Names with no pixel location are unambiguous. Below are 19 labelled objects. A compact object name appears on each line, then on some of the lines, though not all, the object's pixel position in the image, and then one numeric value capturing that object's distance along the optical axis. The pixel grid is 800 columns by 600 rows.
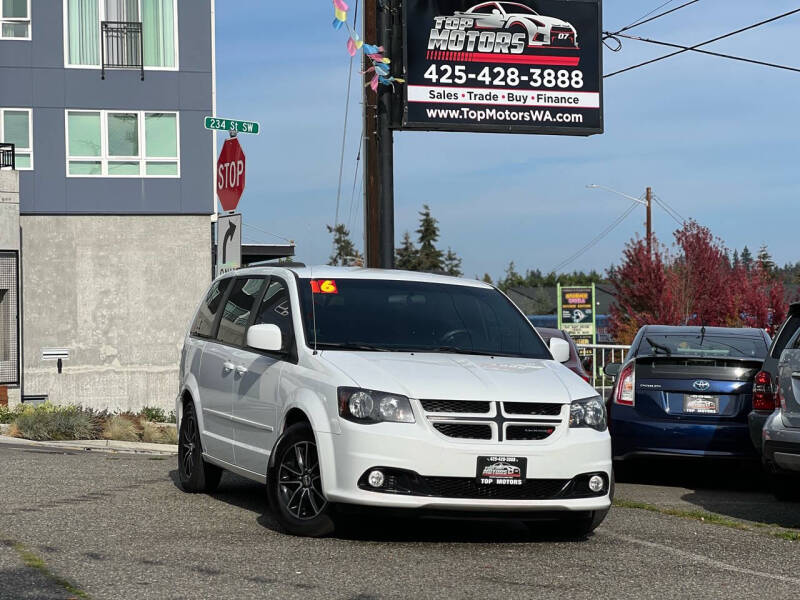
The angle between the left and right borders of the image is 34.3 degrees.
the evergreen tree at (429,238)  111.94
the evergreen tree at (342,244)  116.16
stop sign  14.59
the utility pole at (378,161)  17.30
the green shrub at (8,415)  20.59
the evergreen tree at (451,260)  113.31
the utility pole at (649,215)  46.90
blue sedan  11.55
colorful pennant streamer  17.19
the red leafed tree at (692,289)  44.38
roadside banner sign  49.88
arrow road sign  14.23
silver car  9.09
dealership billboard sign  19.48
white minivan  7.60
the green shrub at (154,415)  23.39
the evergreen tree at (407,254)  111.25
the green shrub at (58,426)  17.34
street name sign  15.16
